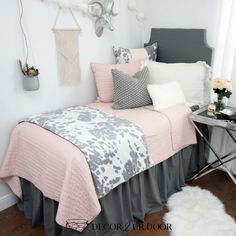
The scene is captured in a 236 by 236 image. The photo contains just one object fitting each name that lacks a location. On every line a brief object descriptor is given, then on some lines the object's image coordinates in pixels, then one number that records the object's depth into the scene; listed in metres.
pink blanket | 1.42
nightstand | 1.87
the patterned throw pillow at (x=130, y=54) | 2.49
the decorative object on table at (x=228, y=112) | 2.02
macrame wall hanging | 2.14
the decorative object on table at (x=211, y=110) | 2.07
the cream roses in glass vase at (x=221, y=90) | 2.04
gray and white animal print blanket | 1.50
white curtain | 2.21
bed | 1.54
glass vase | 2.09
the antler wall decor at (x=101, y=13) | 2.29
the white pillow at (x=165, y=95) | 2.14
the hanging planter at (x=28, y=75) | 1.90
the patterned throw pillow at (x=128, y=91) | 2.13
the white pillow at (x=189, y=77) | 2.31
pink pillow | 2.34
